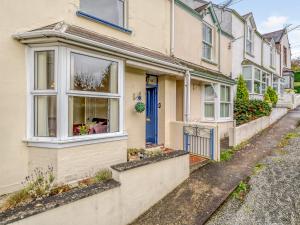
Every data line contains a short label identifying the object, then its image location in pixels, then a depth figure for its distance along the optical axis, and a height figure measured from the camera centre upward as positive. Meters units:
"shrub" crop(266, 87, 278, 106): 19.97 +1.33
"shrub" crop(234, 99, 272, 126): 14.41 +0.03
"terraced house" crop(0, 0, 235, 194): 5.05 +0.66
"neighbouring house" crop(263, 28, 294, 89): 29.95 +7.97
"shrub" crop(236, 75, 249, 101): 15.64 +1.29
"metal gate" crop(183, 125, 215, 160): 8.50 -1.12
